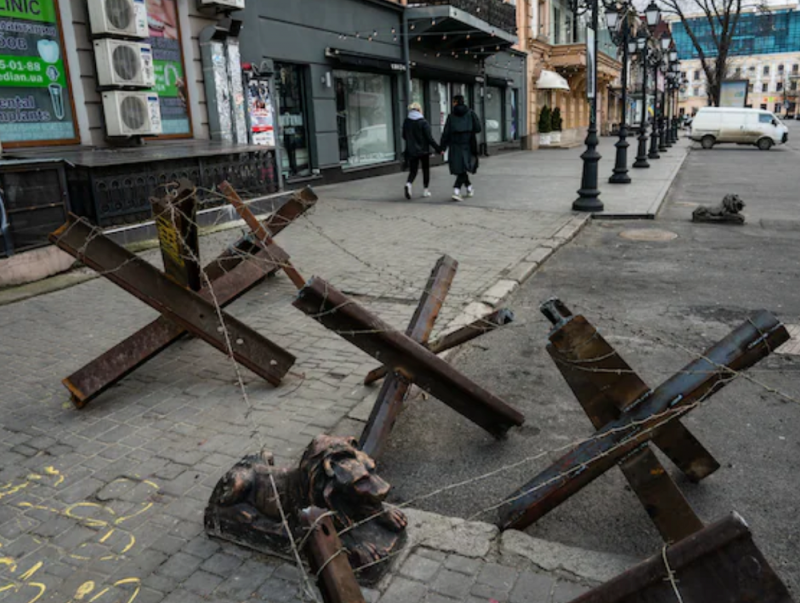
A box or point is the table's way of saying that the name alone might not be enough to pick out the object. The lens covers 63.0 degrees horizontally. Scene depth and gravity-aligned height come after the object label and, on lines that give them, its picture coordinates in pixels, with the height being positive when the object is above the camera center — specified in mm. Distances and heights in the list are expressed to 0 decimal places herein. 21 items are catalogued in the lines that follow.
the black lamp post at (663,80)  27500 +2520
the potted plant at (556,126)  34594 +274
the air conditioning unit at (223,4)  12047 +2650
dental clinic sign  9234 +1200
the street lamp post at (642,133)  21109 -208
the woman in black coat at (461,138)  13156 -18
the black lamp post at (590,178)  12344 -896
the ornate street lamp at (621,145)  16703 -428
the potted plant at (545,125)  33719 +358
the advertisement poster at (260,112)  13383 +717
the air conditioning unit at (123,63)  10094 +1413
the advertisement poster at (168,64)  11562 +1562
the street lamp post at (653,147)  26906 -841
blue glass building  81412 +12561
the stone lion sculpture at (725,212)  11406 -1533
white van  35719 -329
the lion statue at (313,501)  2684 -1498
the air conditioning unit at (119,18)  9914 +2078
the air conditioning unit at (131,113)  10289 +652
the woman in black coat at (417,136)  13094 +49
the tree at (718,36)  43750 +6020
